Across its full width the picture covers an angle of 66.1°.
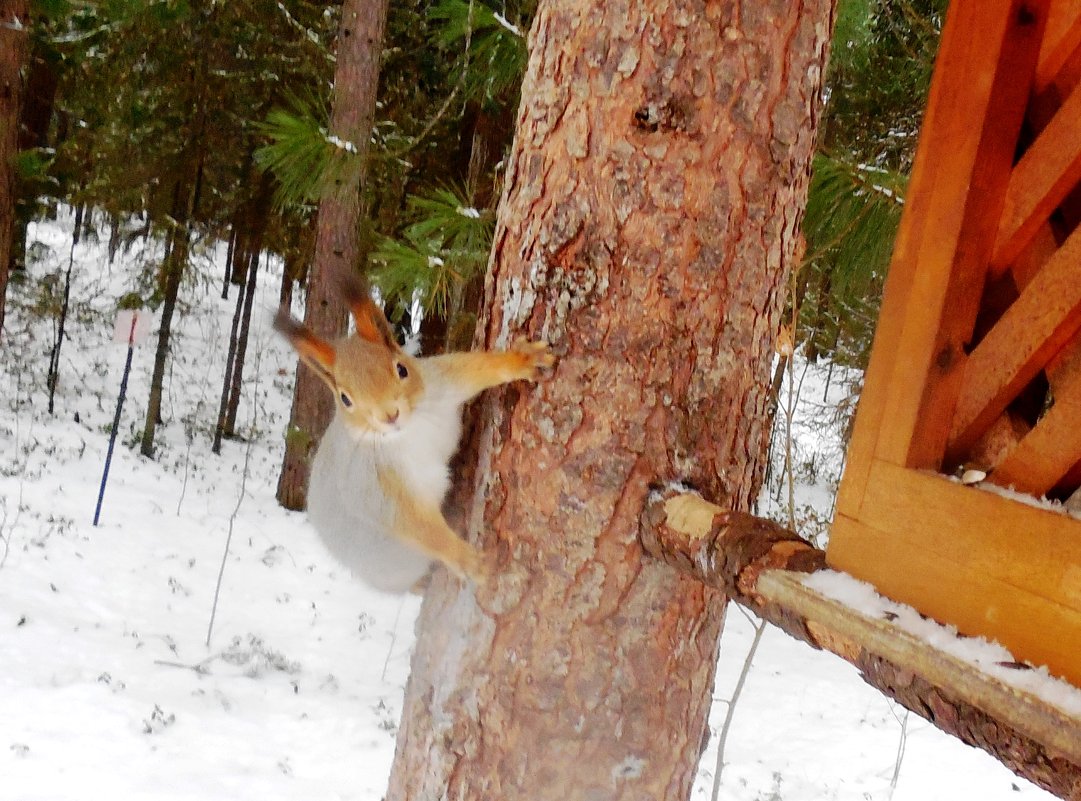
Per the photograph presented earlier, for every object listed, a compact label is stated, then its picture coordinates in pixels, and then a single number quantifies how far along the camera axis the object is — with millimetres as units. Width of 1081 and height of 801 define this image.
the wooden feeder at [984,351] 936
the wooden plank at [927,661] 811
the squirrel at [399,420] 1466
